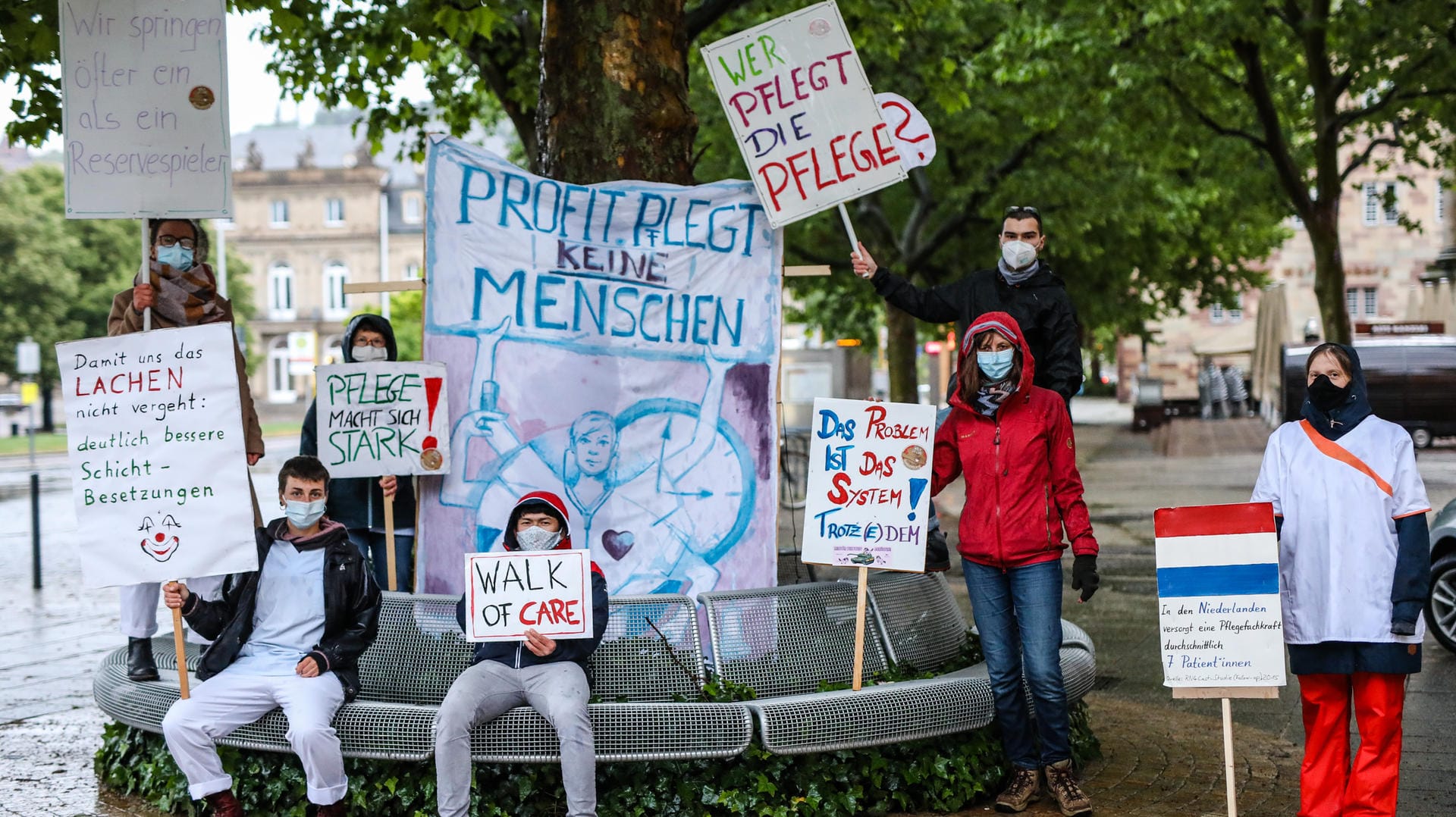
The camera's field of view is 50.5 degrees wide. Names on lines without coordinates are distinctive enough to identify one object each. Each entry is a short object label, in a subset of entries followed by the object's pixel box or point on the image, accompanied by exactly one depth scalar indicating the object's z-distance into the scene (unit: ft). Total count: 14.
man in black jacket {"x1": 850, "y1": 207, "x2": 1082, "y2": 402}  19.86
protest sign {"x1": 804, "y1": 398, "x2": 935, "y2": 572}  19.69
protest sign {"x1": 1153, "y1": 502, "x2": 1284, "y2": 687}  17.07
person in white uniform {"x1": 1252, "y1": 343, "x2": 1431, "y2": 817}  17.16
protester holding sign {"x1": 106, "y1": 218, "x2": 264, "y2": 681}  21.12
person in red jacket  18.51
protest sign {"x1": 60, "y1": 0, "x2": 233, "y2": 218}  20.21
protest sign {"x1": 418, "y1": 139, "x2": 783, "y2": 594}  22.03
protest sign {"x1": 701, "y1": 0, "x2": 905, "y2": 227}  21.80
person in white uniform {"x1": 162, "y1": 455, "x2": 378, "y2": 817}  17.70
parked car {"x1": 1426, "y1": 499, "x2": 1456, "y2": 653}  29.32
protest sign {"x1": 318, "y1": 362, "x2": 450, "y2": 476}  21.58
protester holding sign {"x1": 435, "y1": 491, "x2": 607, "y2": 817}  17.07
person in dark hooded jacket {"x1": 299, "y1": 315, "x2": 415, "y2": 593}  22.53
